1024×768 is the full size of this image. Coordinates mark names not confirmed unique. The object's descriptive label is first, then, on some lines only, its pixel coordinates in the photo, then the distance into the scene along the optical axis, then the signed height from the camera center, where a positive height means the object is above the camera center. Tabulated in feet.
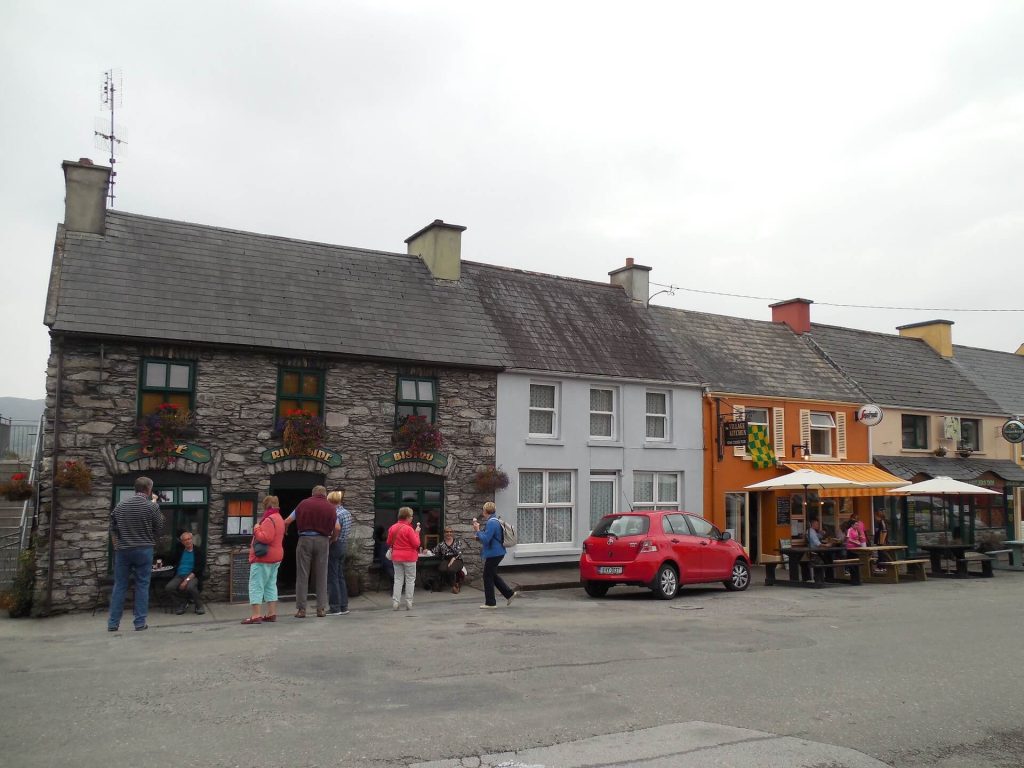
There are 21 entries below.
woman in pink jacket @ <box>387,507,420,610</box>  47.50 -2.37
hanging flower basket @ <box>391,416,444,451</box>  57.88 +4.65
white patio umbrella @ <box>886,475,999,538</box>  74.21 +2.43
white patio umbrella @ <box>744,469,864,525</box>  66.64 +2.49
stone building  48.85 +7.67
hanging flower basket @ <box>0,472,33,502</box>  48.11 +0.48
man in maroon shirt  44.73 -1.84
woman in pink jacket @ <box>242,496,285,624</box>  42.37 -2.95
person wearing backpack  48.32 -2.26
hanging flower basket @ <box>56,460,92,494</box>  47.14 +1.19
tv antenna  66.39 +27.61
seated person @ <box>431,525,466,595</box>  56.24 -3.46
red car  52.60 -2.57
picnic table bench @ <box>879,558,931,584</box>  66.04 -4.22
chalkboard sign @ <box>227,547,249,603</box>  51.55 -4.39
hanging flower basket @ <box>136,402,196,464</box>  49.78 +4.01
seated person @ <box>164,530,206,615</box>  47.34 -4.24
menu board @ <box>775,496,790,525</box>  79.36 +0.25
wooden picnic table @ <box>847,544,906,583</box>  67.15 -3.24
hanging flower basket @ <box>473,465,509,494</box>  60.90 +1.88
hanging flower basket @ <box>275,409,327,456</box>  53.72 +4.38
